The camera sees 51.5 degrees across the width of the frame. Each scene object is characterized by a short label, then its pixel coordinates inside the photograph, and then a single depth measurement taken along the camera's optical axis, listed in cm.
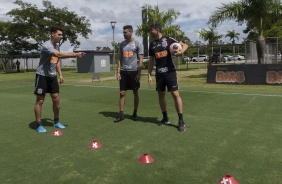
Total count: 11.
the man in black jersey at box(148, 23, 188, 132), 543
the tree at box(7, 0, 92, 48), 3662
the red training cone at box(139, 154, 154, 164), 374
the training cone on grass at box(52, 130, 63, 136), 518
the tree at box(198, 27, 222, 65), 3521
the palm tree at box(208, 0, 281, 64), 1695
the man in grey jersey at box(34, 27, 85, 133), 524
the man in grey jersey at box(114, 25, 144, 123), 612
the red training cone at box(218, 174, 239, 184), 300
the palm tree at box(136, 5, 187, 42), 2312
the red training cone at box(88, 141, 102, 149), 441
